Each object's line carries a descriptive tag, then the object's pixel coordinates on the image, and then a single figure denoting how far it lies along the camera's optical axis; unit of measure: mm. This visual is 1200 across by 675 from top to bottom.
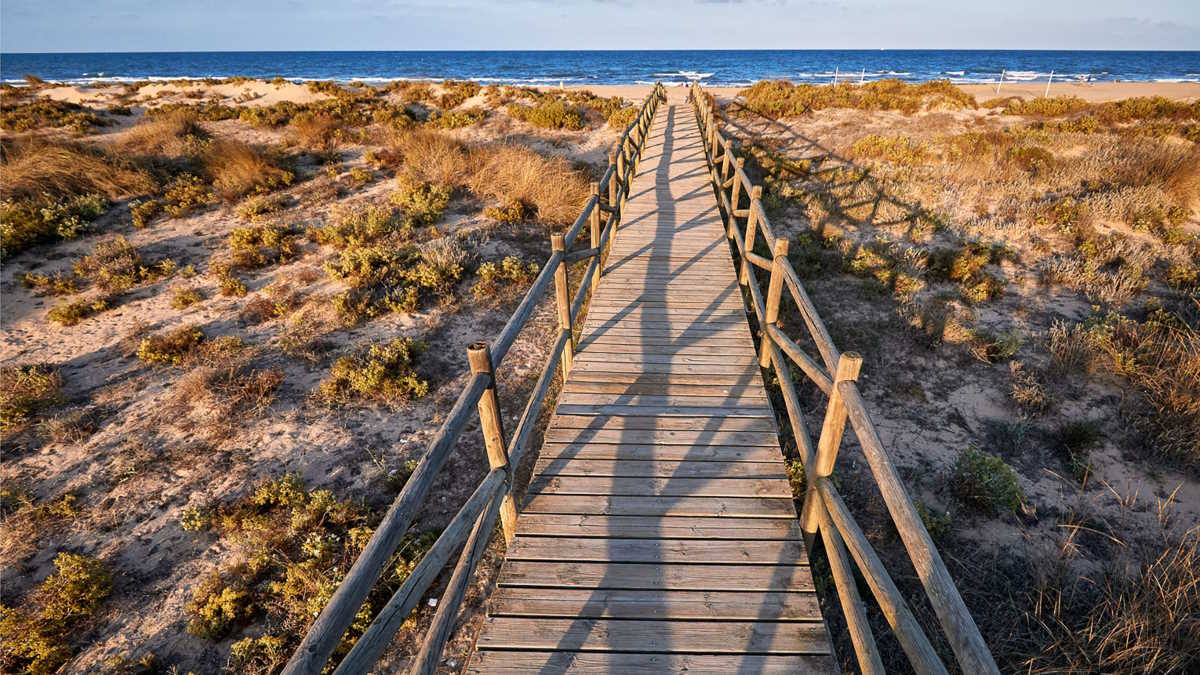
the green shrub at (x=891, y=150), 14531
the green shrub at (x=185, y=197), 10859
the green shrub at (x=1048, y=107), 20625
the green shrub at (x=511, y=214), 10633
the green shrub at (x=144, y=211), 10242
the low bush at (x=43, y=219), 8914
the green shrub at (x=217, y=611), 3500
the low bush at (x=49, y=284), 7961
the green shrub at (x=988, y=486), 4426
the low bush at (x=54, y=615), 3342
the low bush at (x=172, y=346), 6402
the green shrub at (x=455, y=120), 20078
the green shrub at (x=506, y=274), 8266
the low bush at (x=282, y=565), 3529
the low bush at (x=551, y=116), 20359
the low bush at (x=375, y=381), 5848
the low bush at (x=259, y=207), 10789
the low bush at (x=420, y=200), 10516
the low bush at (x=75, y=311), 7152
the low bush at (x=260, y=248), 8852
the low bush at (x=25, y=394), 5375
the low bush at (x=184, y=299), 7655
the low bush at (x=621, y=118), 20369
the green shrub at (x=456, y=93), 25078
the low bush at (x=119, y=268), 8156
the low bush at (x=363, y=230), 9562
